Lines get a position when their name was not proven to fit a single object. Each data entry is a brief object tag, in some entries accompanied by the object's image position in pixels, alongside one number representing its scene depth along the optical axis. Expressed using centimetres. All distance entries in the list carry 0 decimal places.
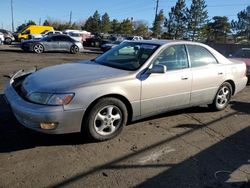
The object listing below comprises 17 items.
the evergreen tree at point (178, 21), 4468
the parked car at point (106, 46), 2096
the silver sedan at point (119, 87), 303
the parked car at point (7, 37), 2247
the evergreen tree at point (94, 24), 5648
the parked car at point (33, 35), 2298
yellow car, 2542
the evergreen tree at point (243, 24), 4955
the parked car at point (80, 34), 2801
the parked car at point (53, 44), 1496
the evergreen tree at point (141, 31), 5549
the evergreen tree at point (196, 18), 4365
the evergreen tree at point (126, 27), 5267
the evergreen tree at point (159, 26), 4626
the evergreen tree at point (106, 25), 5584
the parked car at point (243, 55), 806
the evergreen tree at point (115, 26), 5554
